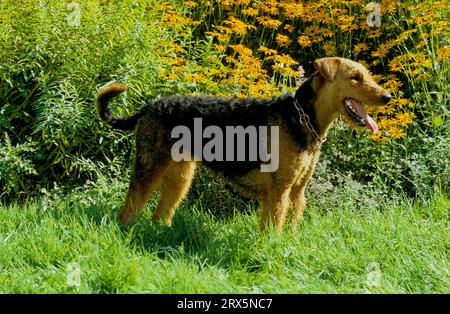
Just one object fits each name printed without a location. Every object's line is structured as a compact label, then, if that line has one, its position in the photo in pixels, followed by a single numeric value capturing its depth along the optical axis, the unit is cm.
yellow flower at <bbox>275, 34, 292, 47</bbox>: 562
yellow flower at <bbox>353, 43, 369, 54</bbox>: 560
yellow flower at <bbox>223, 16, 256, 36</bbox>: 535
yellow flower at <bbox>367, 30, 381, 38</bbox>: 573
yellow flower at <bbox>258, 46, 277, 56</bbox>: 534
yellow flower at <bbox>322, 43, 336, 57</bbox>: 583
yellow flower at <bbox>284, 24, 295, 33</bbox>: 601
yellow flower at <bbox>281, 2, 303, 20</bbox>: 582
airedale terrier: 411
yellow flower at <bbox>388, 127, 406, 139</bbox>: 508
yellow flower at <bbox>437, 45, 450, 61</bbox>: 514
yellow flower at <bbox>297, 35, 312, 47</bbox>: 577
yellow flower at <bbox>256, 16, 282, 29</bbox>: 569
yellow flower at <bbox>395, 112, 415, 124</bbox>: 510
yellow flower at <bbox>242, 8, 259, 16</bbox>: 570
